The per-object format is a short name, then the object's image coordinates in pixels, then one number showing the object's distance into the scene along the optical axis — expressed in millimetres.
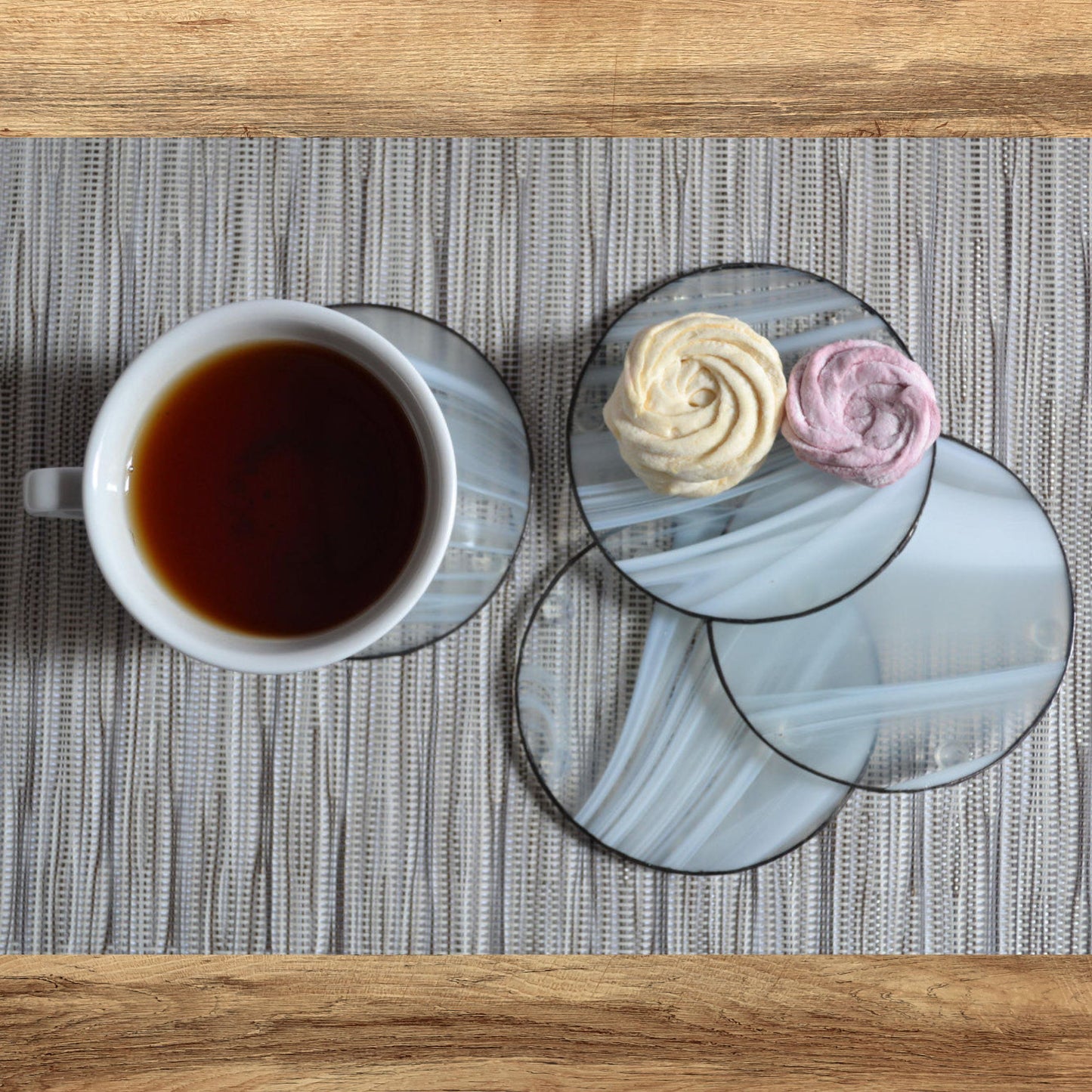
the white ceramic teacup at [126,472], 379
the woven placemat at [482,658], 501
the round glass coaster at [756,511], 464
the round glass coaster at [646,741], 493
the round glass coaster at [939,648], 489
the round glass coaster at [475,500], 489
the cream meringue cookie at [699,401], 440
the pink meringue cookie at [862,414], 438
